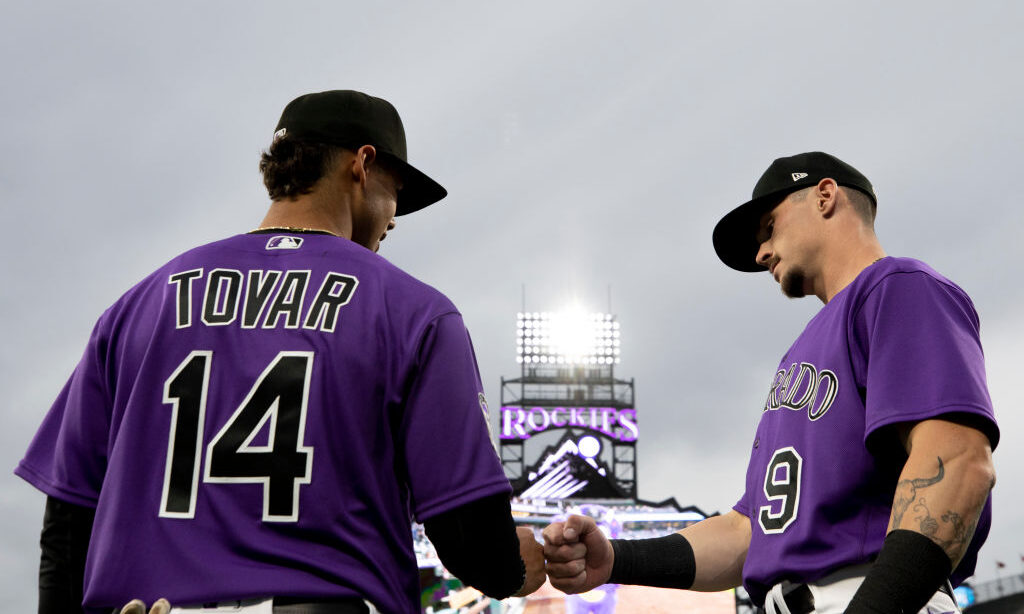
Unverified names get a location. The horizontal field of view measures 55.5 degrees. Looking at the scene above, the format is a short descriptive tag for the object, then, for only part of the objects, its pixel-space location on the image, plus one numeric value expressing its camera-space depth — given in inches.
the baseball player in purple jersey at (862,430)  94.1
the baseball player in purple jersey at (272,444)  82.3
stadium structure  1203.2
